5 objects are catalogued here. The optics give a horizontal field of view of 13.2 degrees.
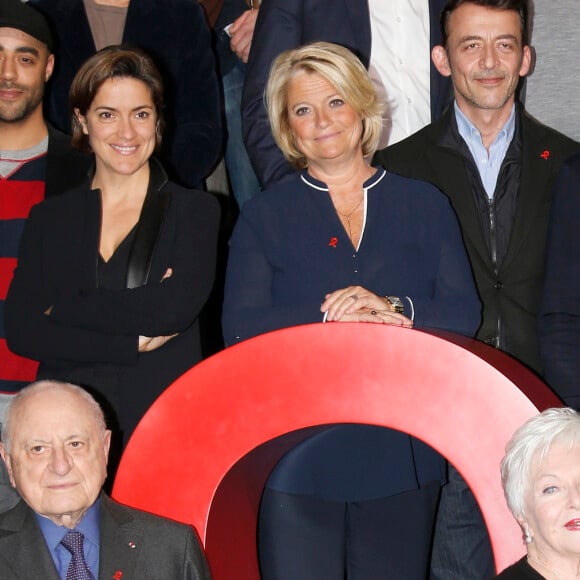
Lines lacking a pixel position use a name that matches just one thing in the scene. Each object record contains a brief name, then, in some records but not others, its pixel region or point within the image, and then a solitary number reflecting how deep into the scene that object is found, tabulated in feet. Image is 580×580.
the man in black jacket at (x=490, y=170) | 31.01
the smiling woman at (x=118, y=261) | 28.07
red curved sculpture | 24.12
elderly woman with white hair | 22.95
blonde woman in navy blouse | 26.72
